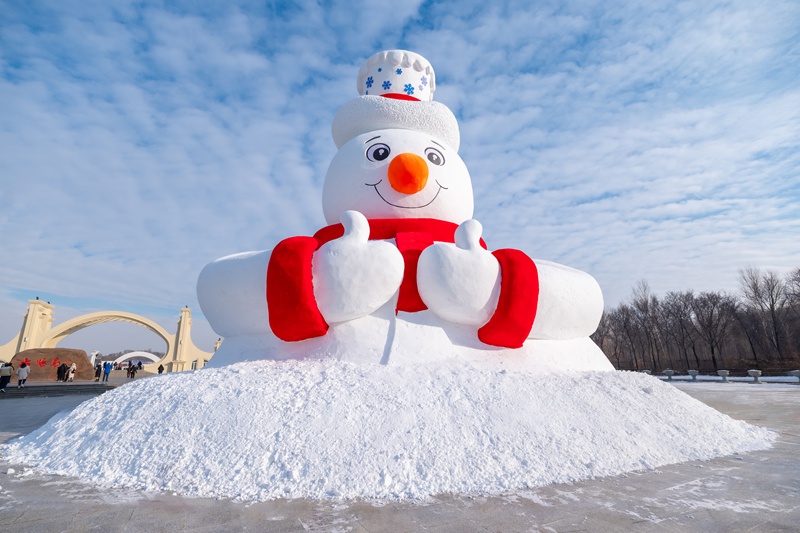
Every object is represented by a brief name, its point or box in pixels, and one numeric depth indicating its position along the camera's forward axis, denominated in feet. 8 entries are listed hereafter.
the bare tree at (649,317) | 111.55
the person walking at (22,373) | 45.53
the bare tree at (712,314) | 101.55
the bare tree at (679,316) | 110.01
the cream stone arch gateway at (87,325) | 69.36
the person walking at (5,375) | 41.34
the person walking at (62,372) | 60.39
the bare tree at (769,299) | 97.60
